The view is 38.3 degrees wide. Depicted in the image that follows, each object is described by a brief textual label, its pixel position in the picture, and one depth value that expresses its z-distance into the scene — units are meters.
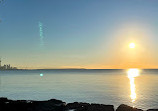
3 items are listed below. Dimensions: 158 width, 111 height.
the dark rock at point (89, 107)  21.62
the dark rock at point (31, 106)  21.96
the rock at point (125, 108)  21.82
